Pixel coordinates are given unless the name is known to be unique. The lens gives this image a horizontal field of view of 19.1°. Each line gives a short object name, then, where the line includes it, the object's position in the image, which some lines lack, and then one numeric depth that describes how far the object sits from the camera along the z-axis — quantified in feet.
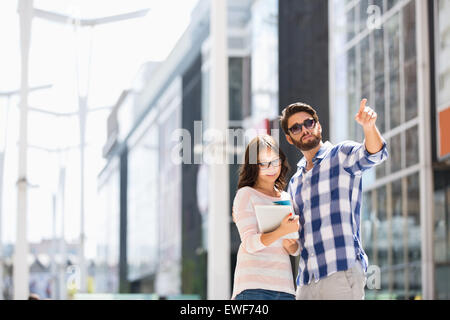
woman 13.73
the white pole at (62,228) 89.79
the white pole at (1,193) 79.60
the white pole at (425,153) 63.33
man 13.27
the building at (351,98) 28.10
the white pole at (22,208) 41.91
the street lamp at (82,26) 49.23
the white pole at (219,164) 40.94
